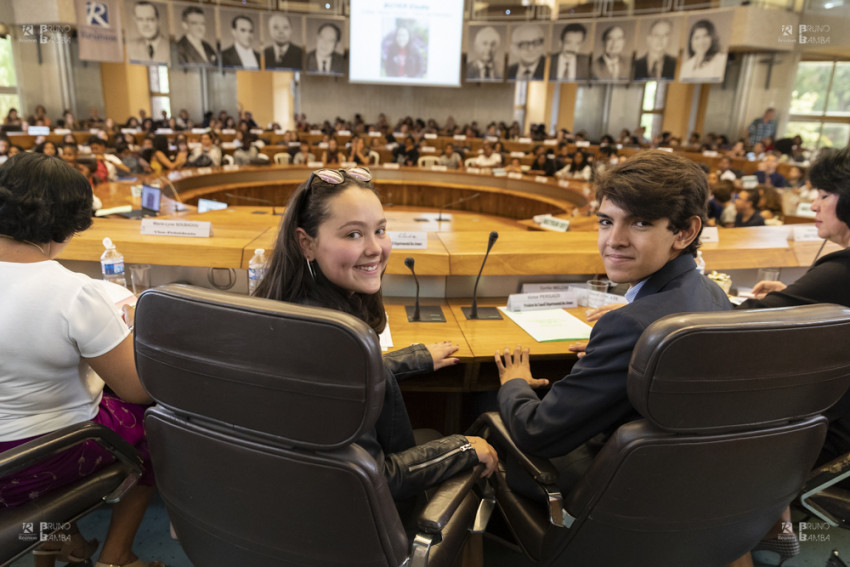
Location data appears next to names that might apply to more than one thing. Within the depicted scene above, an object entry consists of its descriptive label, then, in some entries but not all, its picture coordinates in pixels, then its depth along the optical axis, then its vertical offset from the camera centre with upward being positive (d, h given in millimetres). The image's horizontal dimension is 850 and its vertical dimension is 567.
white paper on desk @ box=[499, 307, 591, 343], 1896 -657
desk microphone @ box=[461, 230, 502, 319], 2023 -658
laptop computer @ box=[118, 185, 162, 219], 4004 -549
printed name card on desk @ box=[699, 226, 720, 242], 2658 -396
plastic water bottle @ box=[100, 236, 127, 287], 2117 -525
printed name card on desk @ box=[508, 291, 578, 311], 2164 -624
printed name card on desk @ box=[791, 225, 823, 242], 2805 -394
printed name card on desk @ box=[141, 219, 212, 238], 2242 -408
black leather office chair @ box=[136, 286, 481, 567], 761 -455
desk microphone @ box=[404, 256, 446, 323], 2031 -661
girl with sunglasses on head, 1147 -295
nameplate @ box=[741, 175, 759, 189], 5346 -270
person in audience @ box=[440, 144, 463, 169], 9453 -305
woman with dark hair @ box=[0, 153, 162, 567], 1169 -452
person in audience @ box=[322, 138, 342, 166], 8966 -312
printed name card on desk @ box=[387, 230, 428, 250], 2174 -402
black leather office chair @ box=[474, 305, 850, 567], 854 -494
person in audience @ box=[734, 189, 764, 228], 4297 -441
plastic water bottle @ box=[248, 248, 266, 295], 2096 -506
